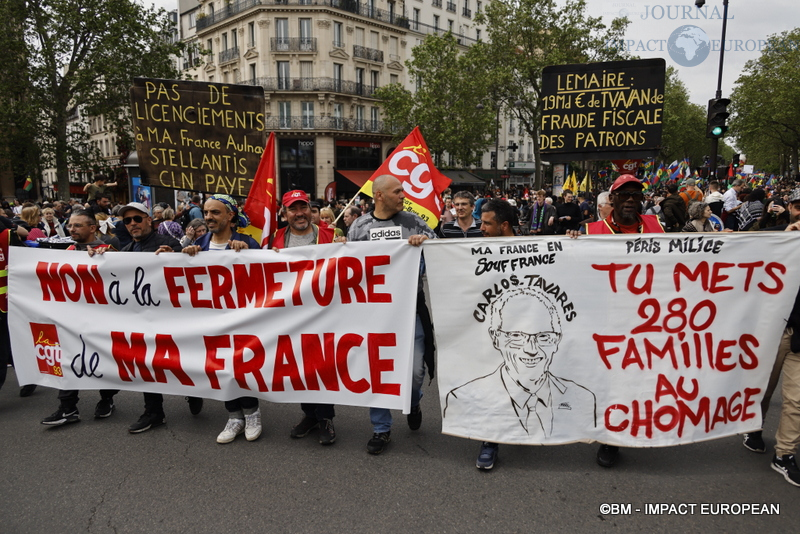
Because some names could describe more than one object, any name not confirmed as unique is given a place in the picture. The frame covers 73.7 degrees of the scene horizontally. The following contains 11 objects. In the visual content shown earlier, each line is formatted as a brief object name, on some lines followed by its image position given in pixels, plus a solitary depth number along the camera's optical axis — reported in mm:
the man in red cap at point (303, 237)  3938
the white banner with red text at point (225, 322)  3684
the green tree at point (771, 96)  40219
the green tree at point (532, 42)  35906
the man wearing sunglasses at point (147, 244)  4191
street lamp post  11573
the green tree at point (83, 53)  24381
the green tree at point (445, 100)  35031
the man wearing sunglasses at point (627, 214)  3797
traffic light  9789
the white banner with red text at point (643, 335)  3330
